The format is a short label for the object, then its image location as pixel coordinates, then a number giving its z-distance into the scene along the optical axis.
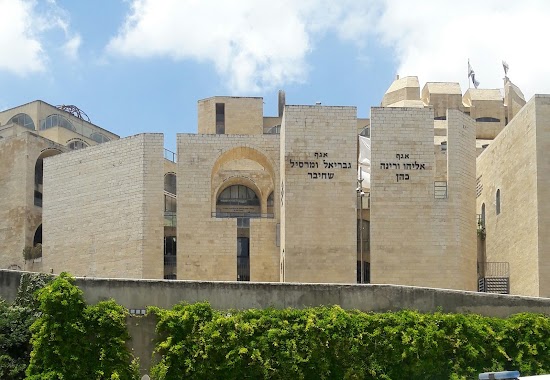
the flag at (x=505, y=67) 57.22
